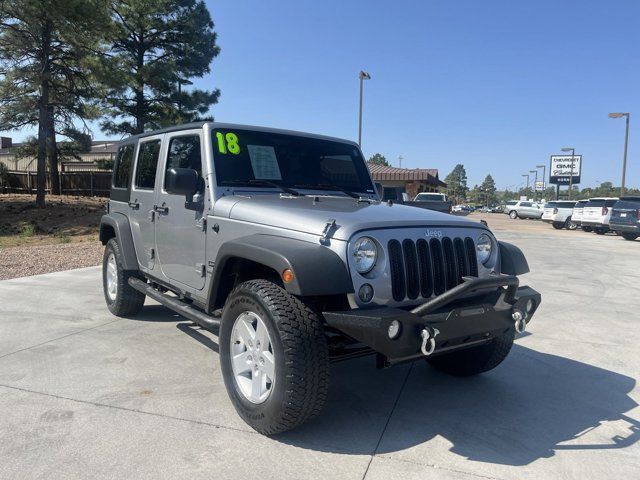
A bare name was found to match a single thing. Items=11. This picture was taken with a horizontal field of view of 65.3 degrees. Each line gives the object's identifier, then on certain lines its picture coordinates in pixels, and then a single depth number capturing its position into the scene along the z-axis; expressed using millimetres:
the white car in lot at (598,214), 22125
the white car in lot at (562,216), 27188
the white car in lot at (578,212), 23911
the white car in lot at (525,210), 40594
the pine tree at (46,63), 16406
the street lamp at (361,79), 22272
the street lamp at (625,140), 33031
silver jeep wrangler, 2771
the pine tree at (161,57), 20859
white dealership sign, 65625
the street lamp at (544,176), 83425
